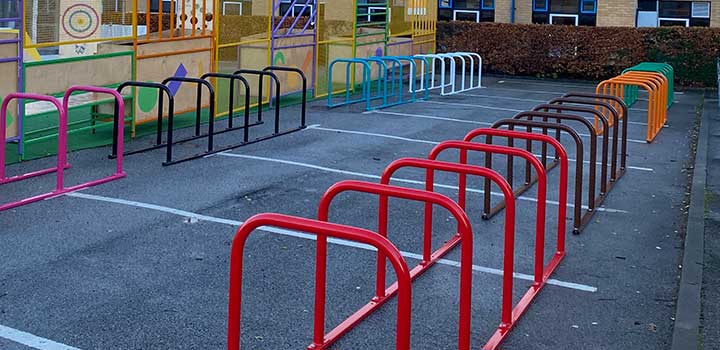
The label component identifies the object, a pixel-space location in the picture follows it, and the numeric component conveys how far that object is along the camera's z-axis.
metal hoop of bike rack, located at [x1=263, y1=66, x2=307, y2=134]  11.72
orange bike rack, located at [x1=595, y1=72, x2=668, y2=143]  12.20
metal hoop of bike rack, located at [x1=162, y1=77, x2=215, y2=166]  9.42
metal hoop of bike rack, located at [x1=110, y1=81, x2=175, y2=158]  9.30
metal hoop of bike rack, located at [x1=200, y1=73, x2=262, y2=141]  10.61
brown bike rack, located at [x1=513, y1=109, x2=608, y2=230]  7.55
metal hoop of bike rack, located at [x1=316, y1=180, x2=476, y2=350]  4.33
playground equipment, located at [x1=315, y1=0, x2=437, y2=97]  16.41
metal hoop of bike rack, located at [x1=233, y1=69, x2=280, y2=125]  11.18
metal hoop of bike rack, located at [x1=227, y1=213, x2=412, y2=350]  3.76
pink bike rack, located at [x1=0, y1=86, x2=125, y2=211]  7.75
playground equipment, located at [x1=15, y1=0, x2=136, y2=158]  9.60
